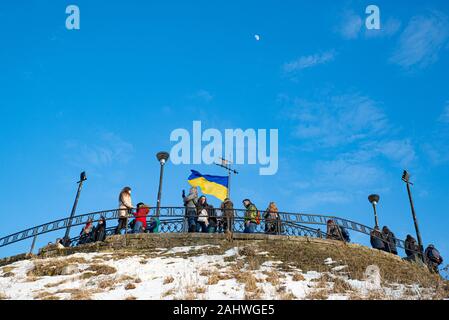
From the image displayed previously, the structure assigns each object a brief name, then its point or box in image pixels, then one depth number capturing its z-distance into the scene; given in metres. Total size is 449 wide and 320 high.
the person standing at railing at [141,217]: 14.82
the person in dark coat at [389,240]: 15.77
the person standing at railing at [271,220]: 14.72
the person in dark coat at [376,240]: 15.67
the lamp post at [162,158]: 17.58
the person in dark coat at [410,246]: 16.38
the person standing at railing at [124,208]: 14.80
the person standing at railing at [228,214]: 14.66
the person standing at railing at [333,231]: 15.19
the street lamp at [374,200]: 19.02
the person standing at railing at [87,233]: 15.22
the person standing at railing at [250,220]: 14.62
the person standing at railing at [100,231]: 14.88
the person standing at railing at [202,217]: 14.81
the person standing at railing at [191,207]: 14.83
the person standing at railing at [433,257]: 15.71
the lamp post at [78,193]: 16.11
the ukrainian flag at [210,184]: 18.41
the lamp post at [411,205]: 17.66
